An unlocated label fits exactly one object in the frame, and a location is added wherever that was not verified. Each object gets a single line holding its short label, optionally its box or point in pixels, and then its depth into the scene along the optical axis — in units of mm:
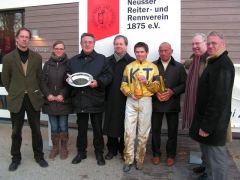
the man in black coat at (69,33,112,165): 2889
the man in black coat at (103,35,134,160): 2980
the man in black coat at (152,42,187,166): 2871
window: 4631
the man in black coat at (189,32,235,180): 2049
